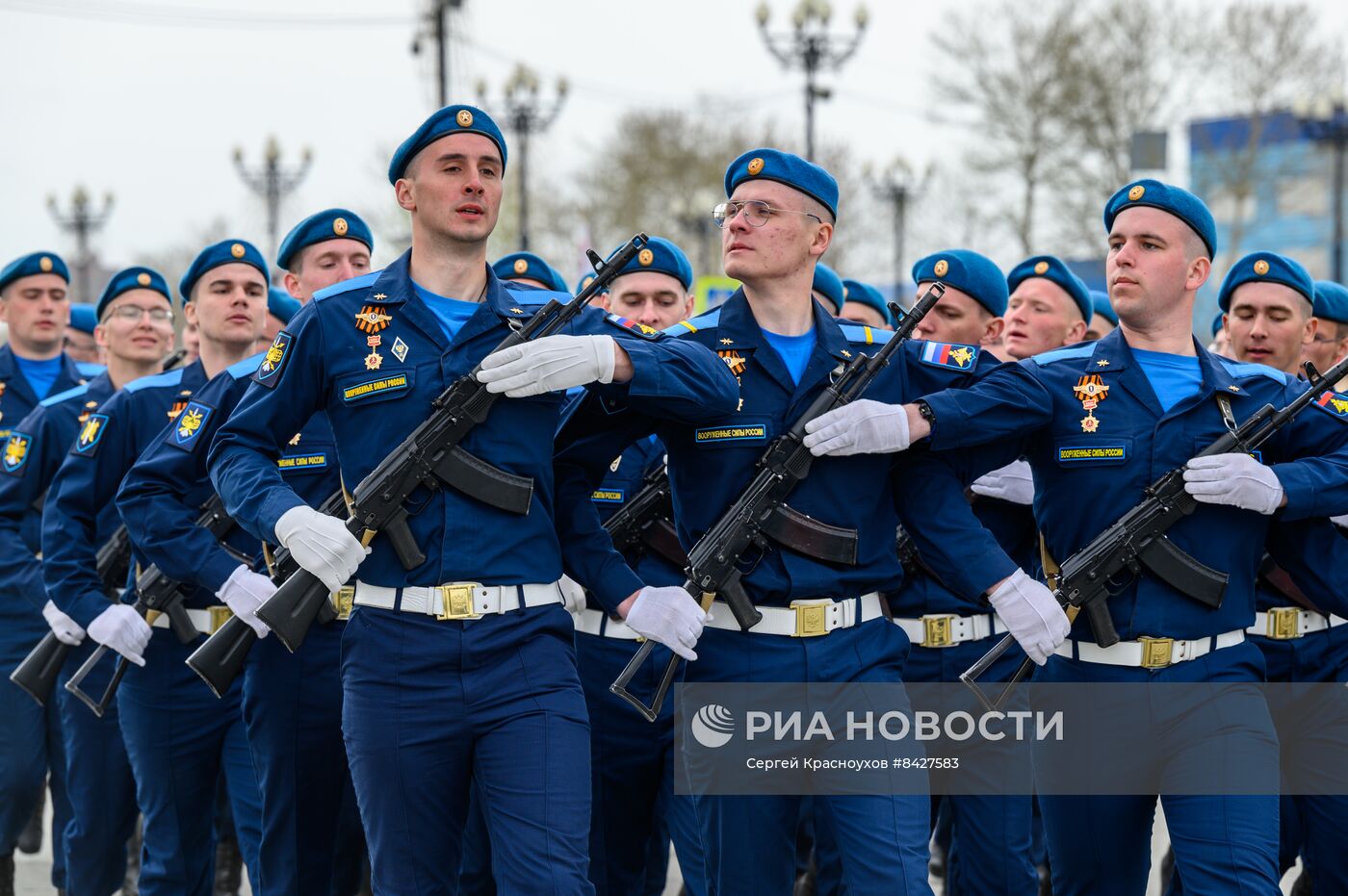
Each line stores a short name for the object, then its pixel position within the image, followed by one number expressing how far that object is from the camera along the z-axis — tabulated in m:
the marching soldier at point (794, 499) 9.25
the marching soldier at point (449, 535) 8.53
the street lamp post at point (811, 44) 42.28
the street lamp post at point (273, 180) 58.55
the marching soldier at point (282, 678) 10.98
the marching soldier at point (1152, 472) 9.54
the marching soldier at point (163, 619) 11.66
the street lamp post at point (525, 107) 48.97
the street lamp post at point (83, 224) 70.44
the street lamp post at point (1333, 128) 50.31
